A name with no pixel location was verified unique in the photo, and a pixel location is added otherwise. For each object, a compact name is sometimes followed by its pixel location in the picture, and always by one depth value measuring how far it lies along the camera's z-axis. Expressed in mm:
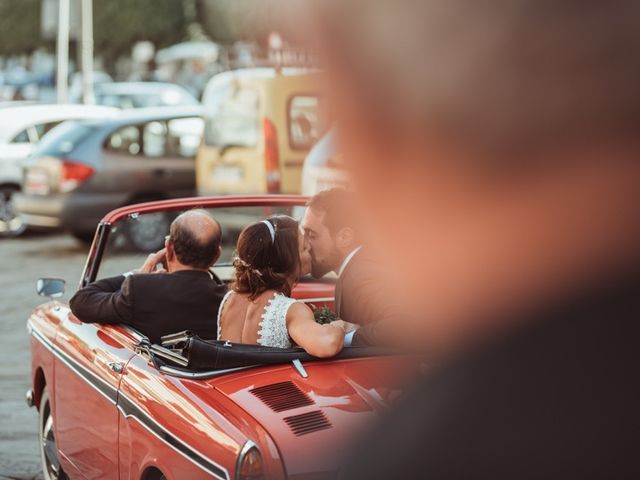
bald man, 4031
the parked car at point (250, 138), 11094
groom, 3388
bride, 3523
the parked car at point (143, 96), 25594
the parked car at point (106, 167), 12680
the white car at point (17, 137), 14531
